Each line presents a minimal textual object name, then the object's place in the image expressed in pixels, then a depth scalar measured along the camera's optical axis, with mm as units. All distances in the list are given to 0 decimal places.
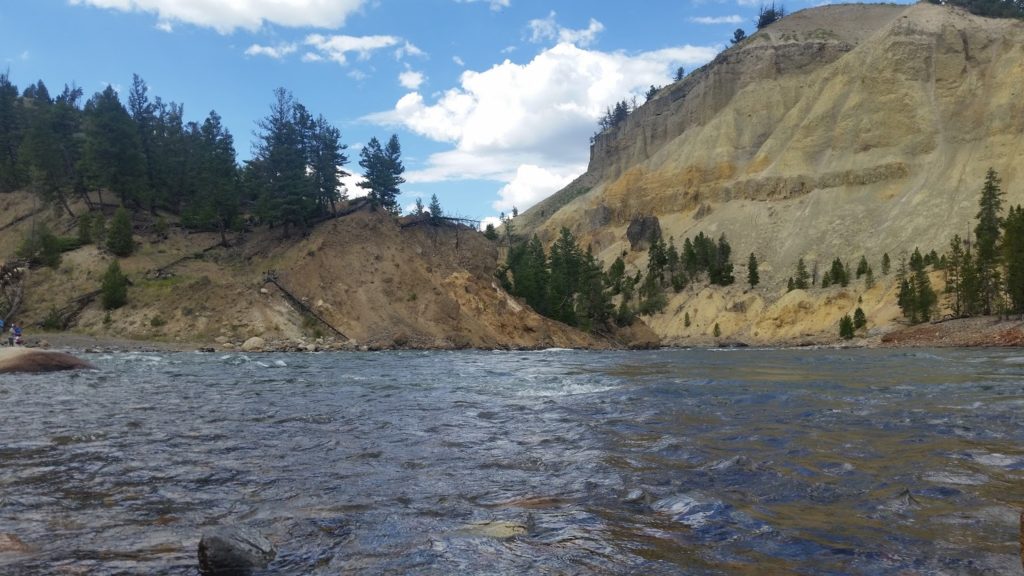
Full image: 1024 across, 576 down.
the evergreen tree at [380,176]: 75000
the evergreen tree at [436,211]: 77500
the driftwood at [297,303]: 55938
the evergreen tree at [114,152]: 66312
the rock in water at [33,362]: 24656
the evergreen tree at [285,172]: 65875
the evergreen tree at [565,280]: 76062
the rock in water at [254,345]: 47906
